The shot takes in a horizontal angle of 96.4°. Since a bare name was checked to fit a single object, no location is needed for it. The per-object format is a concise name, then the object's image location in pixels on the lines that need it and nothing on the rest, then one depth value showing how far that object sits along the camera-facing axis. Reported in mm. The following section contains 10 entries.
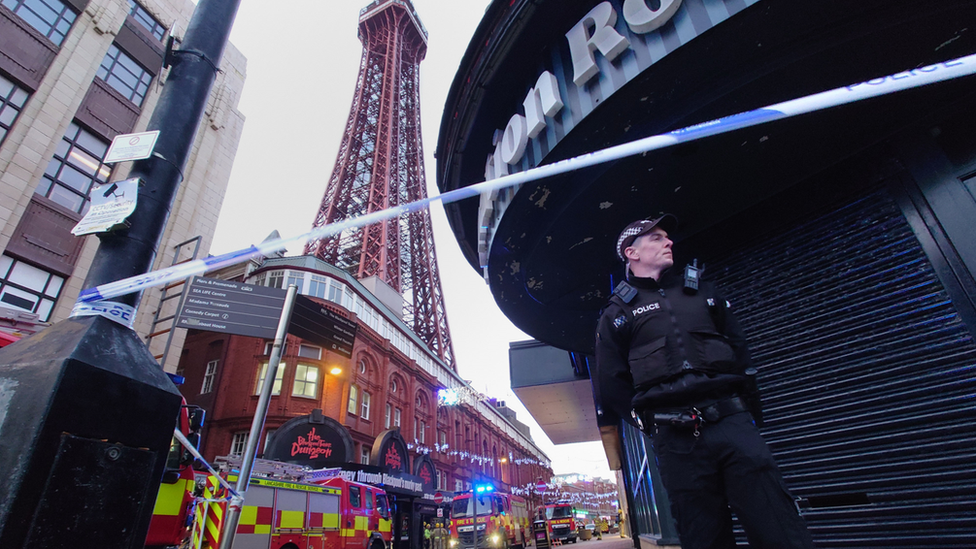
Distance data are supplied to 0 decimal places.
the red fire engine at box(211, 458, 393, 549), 7211
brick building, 18156
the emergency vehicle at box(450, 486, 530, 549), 15773
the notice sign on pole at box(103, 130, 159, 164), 1911
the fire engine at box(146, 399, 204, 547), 5234
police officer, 1756
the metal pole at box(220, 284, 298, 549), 3760
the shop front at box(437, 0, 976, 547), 2750
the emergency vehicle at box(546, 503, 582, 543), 23375
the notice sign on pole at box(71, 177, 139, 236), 1714
